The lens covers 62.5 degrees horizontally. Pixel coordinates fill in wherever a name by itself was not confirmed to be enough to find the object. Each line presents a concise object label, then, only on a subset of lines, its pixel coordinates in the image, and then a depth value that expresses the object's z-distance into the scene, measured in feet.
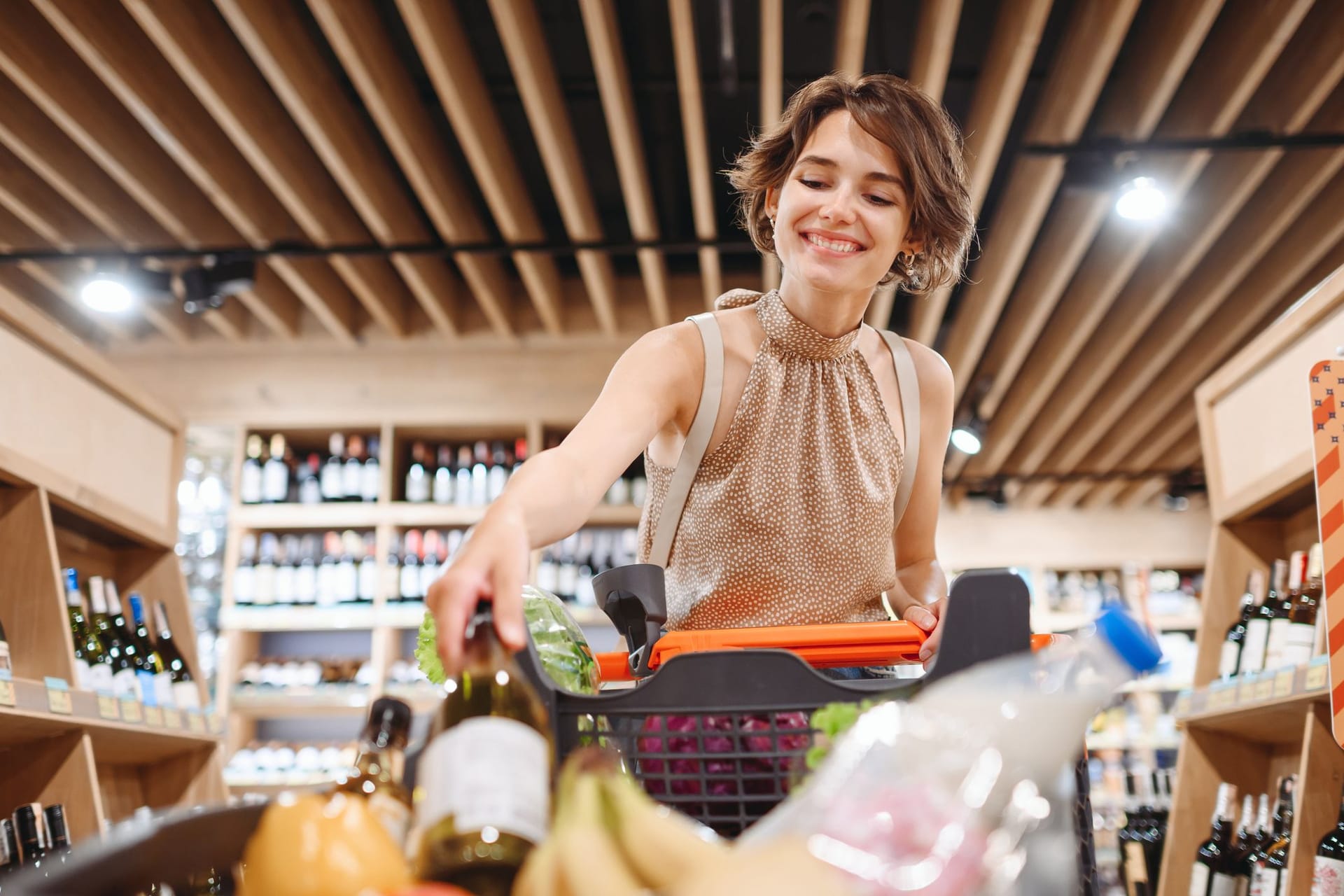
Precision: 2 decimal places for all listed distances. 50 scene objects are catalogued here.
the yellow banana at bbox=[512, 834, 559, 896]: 1.76
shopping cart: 2.51
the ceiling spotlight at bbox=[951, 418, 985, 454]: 19.83
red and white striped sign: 5.57
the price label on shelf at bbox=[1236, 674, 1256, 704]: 8.30
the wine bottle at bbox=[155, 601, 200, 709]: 10.62
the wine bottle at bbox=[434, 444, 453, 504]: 18.16
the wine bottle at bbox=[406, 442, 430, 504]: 18.25
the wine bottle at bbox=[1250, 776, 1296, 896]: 8.50
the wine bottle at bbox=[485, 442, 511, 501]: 18.25
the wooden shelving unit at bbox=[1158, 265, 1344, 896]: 7.67
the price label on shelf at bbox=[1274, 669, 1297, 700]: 7.65
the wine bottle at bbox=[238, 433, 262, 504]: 18.42
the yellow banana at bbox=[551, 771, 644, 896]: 1.68
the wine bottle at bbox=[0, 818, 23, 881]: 7.00
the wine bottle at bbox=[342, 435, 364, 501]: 18.43
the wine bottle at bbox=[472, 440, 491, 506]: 18.07
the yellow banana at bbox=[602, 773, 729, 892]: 1.75
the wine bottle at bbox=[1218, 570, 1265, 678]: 10.14
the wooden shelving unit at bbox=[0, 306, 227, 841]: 7.86
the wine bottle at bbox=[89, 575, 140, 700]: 9.65
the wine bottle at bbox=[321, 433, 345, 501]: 18.42
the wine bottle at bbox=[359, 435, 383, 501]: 18.42
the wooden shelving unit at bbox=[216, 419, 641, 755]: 17.07
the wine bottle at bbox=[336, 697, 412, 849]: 2.83
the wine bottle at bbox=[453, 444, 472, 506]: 17.99
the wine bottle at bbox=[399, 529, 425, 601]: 17.58
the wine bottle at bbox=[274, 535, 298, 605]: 17.75
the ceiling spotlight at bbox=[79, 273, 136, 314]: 15.67
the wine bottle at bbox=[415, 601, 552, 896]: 1.94
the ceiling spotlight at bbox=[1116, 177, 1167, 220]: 12.80
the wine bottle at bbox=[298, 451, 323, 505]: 18.75
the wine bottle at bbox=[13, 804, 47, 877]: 6.63
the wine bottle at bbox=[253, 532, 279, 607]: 17.70
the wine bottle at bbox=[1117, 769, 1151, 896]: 11.72
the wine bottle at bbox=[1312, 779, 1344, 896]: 6.79
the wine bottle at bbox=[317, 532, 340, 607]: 17.71
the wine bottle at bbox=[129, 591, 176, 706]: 10.16
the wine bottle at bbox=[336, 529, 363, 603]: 17.72
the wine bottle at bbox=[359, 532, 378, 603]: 17.71
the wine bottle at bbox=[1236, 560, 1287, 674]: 9.41
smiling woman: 4.53
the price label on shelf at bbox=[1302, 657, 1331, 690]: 7.10
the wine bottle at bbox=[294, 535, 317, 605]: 17.79
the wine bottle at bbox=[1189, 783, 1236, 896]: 9.34
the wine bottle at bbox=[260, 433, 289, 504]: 18.48
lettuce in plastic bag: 3.47
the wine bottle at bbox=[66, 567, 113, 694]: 8.92
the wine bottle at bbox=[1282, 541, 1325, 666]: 8.39
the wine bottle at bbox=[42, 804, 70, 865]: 7.46
